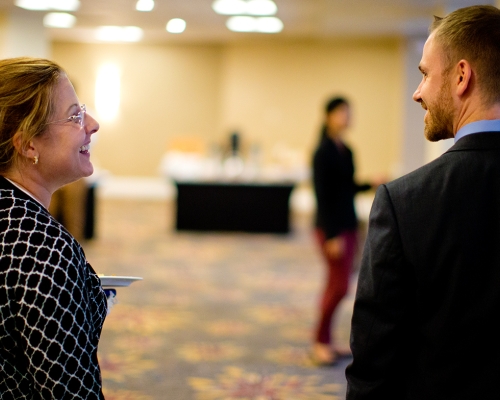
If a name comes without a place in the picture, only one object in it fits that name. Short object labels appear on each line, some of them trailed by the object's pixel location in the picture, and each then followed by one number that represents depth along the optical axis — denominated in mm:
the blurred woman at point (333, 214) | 4164
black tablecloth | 9875
